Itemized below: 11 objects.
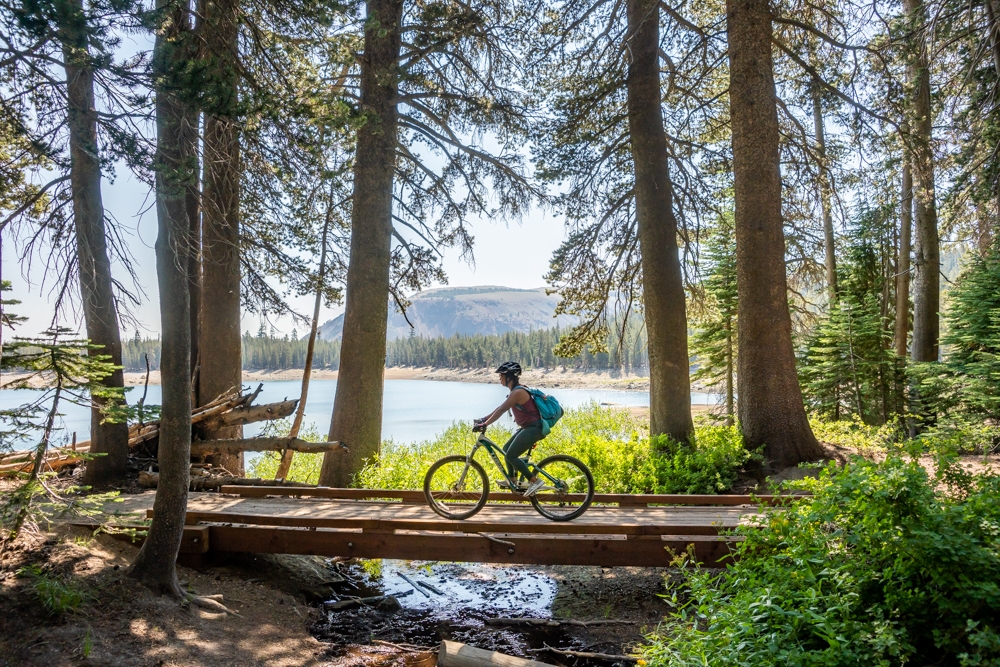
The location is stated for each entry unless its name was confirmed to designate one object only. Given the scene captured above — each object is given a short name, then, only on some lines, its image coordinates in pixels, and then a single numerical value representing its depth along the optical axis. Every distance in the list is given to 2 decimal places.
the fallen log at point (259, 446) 9.11
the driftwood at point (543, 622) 6.28
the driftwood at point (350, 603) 6.77
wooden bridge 6.15
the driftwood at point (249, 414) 9.66
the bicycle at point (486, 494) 6.63
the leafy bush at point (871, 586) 3.26
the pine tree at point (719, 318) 17.02
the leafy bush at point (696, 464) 9.23
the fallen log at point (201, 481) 9.01
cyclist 6.29
